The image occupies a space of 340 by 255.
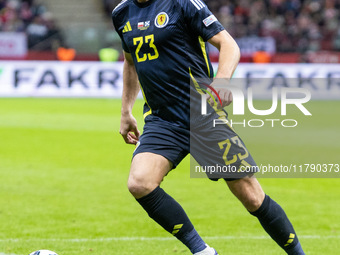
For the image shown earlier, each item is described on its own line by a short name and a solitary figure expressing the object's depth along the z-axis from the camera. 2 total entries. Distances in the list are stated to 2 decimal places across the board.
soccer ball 9.54
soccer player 8.79
